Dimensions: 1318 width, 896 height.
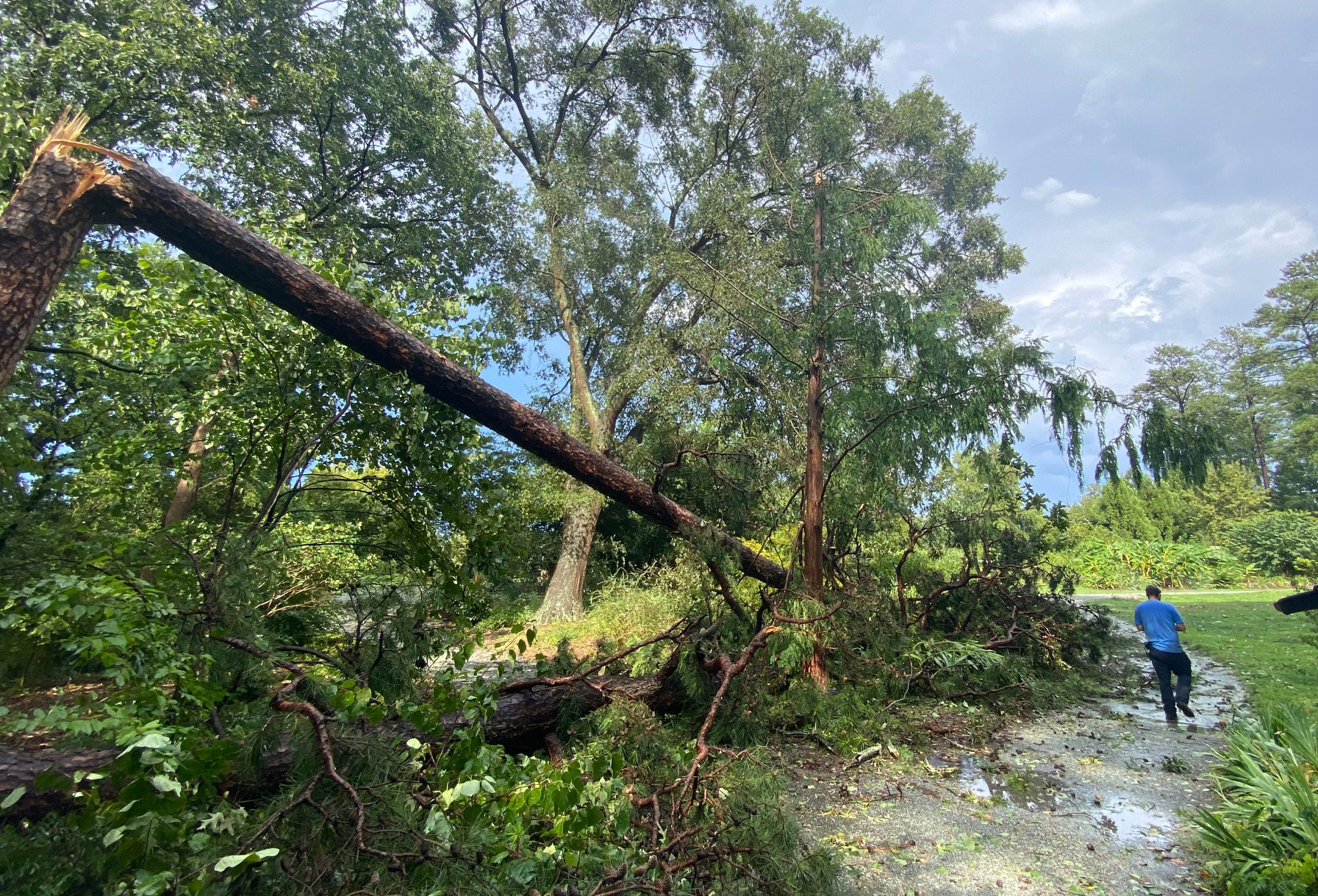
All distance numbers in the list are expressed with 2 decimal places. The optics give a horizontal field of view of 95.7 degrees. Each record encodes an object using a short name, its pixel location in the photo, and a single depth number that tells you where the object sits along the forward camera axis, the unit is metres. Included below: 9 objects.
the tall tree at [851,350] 5.79
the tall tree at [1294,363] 26.52
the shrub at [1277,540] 19.30
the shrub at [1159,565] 20.61
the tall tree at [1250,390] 29.92
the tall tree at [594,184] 12.32
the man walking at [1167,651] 5.69
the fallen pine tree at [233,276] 2.79
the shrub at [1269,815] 2.57
